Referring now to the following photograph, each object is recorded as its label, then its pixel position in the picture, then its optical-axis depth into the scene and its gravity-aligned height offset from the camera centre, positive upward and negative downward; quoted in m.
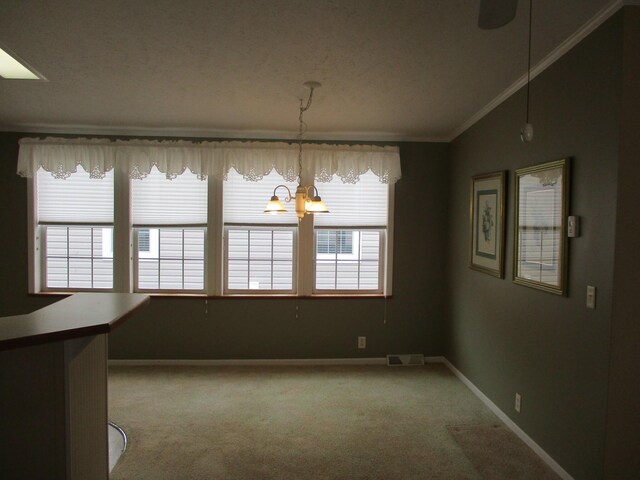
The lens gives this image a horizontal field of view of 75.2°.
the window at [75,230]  4.24 -0.12
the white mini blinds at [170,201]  4.26 +0.21
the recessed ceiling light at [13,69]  2.42 +0.95
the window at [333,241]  4.41 -0.18
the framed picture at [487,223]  3.21 +0.04
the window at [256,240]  4.32 -0.18
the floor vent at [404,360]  4.39 -1.42
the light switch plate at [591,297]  2.18 -0.36
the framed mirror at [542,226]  2.43 +0.02
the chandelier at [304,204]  2.83 +0.14
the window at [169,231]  4.27 -0.11
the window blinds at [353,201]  4.38 +0.25
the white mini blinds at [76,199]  4.23 +0.21
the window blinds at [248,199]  4.30 +0.25
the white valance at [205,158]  4.07 +0.64
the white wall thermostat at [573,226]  2.31 +0.02
